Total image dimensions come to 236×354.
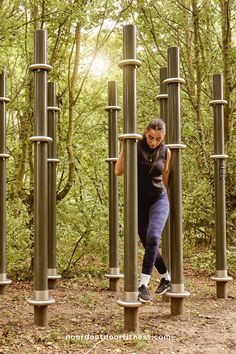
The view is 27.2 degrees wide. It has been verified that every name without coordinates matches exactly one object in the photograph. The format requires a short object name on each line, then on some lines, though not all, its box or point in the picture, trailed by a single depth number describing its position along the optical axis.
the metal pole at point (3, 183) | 5.47
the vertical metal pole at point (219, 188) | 5.67
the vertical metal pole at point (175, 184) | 4.59
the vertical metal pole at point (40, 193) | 4.12
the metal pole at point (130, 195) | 4.01
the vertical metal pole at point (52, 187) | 5.96
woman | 4.27
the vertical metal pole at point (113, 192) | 6.04
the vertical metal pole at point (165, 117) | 5.19
